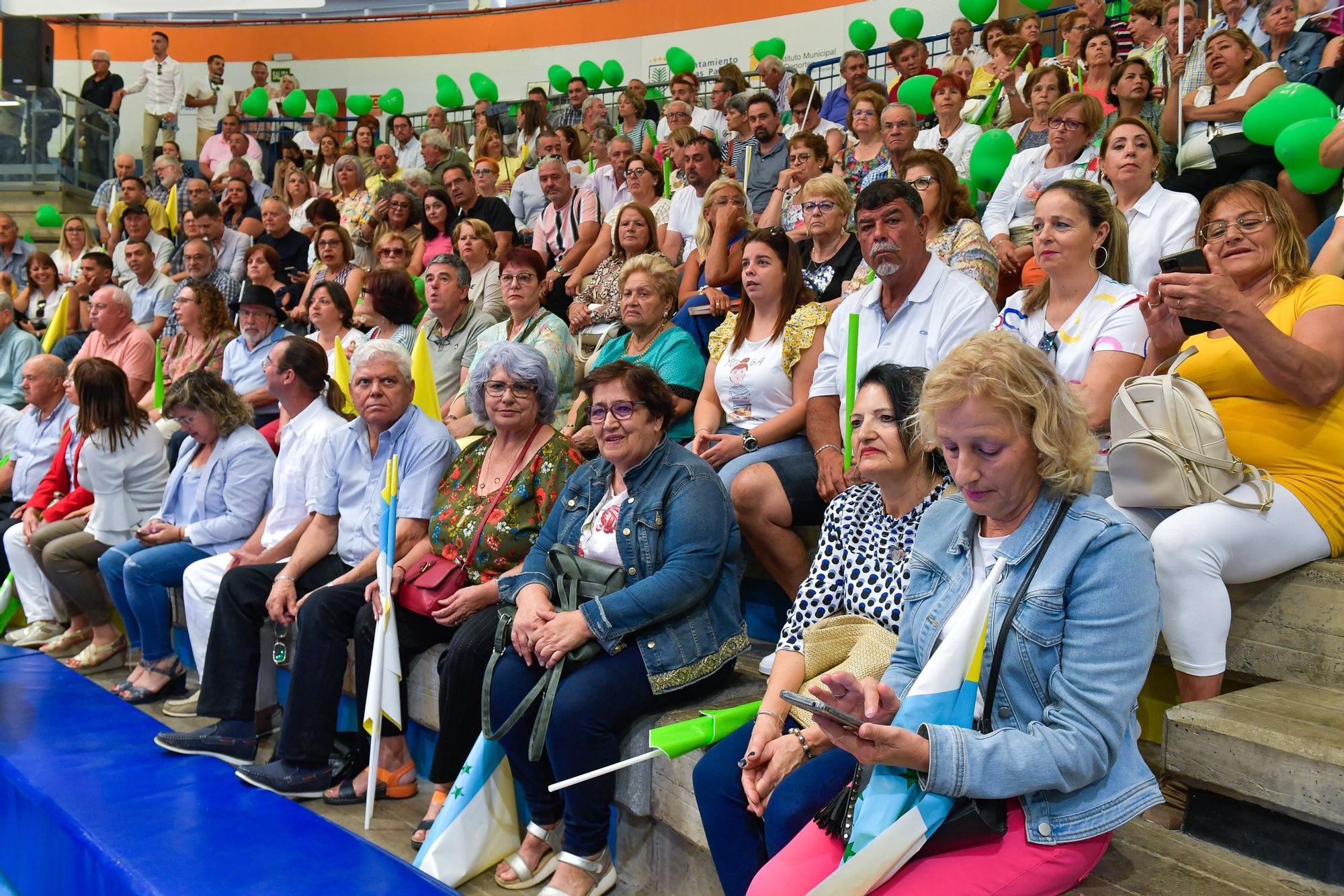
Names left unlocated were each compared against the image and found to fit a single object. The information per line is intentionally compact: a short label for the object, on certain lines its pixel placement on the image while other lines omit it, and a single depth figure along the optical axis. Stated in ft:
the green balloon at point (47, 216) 34.76
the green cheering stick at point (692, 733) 7.45
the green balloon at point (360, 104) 43.42
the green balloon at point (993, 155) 16.84
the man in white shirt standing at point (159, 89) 43.34
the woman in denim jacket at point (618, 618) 8.13
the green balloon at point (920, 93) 22.04
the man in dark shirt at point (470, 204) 22.47
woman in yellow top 6.75
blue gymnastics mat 7.77
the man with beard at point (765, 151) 20.07
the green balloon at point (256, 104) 43.47
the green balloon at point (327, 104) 43.86
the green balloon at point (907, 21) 31.30
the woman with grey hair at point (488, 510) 10.16
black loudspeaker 20.84
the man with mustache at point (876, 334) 9.84
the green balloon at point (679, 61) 36.10
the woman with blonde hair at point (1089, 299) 8.55
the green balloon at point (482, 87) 40.88
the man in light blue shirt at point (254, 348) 18.10
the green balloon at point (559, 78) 38.96
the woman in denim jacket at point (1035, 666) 4.98
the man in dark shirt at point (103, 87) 41.52
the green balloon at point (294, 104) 42.86
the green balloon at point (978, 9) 29.07
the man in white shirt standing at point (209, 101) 44.75
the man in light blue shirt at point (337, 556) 10.80
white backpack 6.98
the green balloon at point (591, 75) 38.78
